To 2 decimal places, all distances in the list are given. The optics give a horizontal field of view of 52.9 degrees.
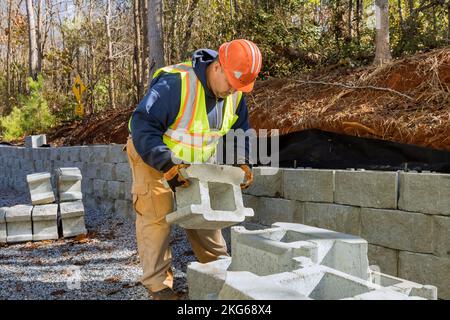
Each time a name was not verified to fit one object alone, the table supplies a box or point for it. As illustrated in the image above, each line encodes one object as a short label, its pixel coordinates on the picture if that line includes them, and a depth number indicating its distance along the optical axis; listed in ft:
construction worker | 9.92
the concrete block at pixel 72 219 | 20.51
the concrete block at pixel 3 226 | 19.79
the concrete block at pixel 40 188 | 20.68
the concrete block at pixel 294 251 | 7.70
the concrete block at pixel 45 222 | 20.17
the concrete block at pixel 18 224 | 19.86
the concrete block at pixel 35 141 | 34.91
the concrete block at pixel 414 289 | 7.35
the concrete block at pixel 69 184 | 21.07
